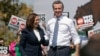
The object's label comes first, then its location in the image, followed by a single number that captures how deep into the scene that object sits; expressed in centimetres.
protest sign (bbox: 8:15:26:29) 1010
